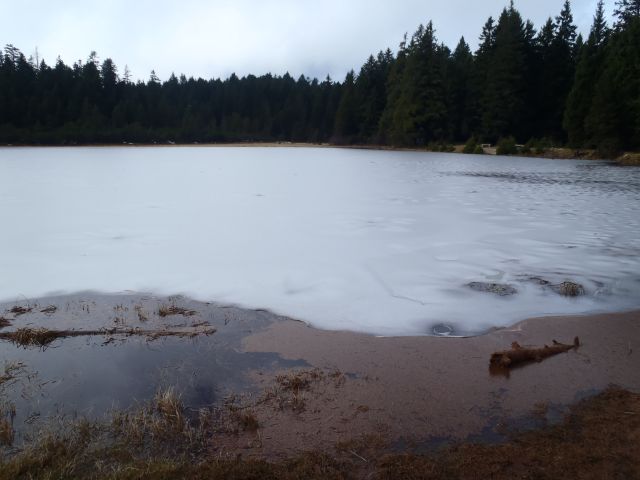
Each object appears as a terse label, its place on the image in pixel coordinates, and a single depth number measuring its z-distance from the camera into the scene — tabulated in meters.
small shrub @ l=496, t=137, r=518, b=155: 36.72
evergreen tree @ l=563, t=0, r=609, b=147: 34.97
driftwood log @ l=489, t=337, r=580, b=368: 3.70
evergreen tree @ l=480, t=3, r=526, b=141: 44.94
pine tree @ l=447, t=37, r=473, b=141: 50.19
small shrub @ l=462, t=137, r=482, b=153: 39.07
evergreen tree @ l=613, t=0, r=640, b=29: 43.06
